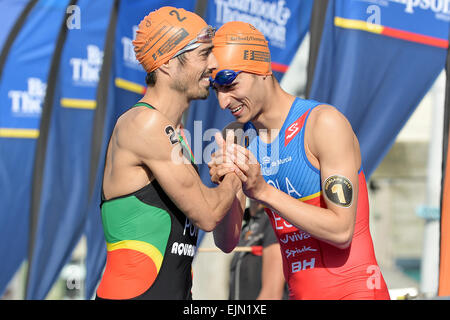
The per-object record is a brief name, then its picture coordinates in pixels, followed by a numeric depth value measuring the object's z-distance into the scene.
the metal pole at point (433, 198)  12.10
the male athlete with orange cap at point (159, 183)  6.08
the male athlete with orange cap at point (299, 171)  6.29
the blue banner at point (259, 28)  13.04
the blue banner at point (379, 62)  11.06
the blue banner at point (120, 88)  15.22
